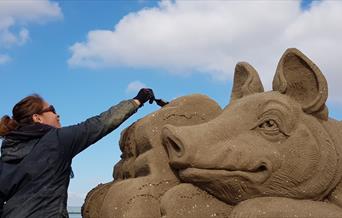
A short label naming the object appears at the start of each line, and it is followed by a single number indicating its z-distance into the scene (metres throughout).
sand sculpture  3.00
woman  2.90
